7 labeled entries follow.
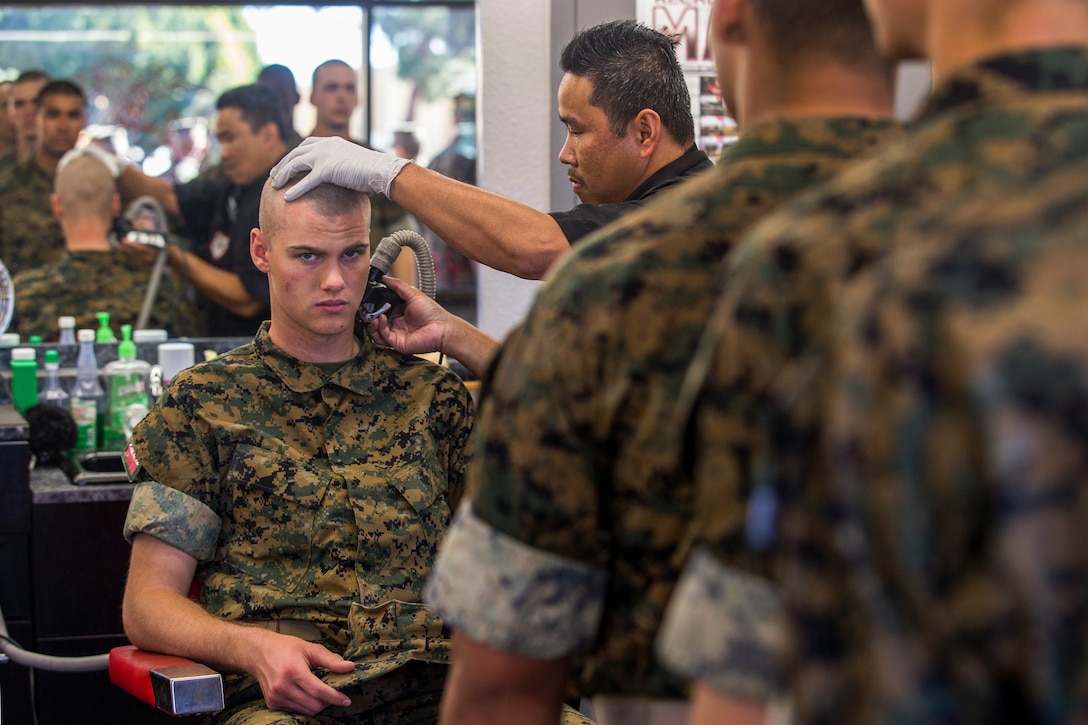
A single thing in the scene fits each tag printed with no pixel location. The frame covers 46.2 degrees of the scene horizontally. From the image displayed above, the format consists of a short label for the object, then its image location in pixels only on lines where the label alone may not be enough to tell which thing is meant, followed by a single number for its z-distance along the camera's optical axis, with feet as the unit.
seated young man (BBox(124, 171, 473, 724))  7.14
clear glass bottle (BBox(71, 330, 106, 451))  11.43
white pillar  11.90
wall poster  11.31
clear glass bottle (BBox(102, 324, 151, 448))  11.58
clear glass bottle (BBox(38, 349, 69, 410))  11.64
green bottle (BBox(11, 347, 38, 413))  11.49
